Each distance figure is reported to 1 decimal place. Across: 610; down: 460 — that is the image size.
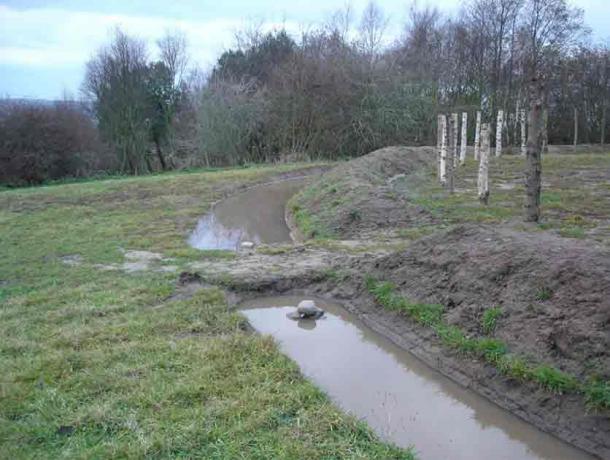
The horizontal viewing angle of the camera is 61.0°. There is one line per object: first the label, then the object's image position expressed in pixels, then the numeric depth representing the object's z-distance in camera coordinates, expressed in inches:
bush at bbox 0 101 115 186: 960.9
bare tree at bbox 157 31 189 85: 1334.9
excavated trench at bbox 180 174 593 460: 171.0
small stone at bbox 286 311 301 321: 280.8
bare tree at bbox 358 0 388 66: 1238.6
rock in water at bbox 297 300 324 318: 277.1
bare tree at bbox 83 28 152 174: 1202.0
